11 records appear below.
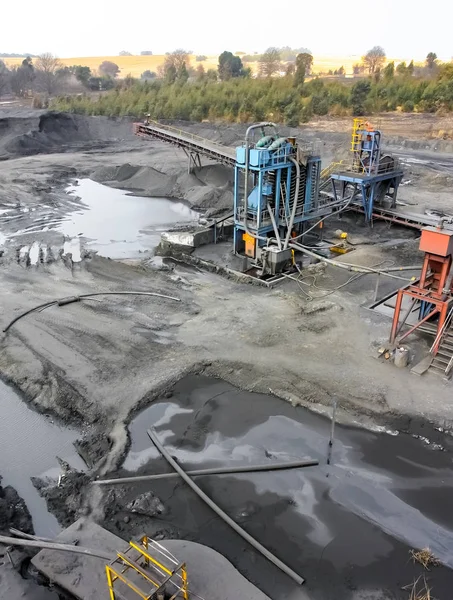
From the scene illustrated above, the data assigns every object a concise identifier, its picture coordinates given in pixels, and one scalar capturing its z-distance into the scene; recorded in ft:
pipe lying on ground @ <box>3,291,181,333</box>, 51.61
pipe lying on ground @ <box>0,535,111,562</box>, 24.23
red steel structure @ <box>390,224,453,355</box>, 41.86
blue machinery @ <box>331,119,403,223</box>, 75.41
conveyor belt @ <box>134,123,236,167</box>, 89.50
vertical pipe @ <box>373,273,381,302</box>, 53.65
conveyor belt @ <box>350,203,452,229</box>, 76.13
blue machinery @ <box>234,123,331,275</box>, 61.36
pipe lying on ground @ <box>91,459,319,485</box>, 31.95
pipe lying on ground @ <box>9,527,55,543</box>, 27.02
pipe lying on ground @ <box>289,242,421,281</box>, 48.65
